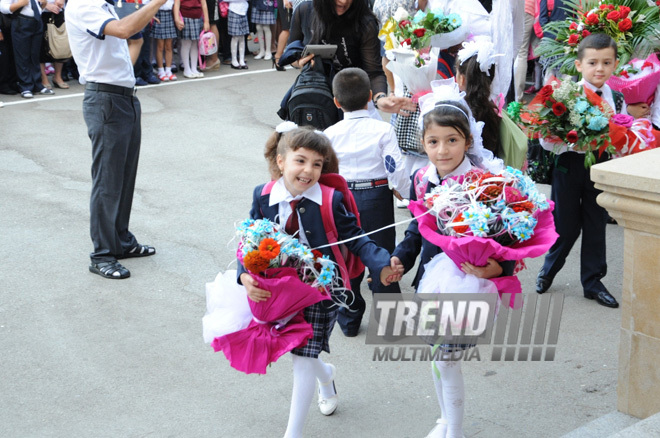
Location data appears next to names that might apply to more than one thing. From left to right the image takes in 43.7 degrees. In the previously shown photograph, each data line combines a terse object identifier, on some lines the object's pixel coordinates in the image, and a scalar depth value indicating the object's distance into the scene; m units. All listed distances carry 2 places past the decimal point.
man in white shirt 5.94
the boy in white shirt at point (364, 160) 5.43
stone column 3.43
